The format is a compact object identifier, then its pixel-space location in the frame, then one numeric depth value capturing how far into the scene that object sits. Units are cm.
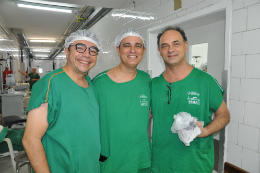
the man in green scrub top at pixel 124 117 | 149
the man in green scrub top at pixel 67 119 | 111
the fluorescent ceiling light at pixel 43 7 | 465
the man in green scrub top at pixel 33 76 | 940
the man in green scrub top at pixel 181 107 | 146
